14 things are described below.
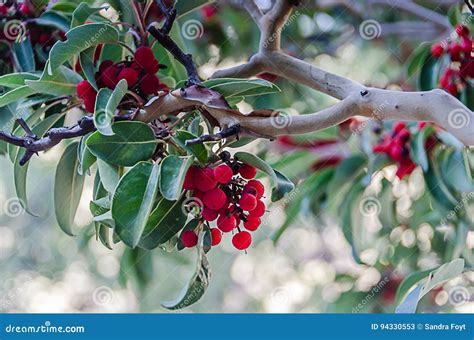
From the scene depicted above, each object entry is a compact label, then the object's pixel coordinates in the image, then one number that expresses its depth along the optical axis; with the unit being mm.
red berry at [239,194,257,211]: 593
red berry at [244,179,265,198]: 599
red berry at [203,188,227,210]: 585
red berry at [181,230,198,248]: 599
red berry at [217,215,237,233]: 600
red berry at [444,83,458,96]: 833
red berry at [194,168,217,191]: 583
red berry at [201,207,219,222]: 592
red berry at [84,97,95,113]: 653
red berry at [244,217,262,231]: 611
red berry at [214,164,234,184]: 582
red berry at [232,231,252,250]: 630
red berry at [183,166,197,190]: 589
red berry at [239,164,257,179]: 600
